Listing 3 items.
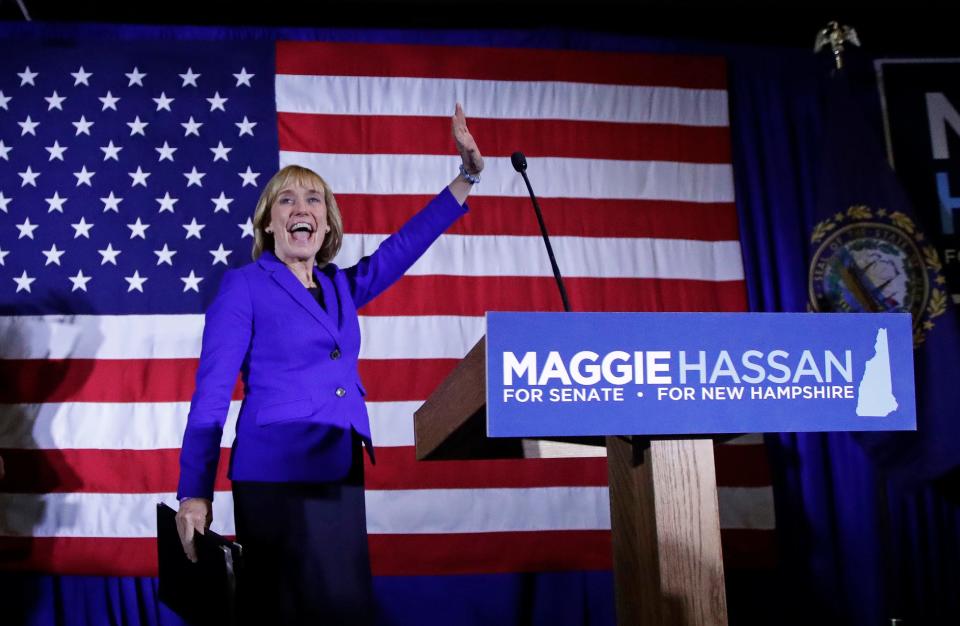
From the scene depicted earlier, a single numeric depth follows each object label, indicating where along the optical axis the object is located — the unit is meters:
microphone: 1.76
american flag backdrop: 3.09
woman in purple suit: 1.64
